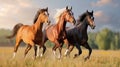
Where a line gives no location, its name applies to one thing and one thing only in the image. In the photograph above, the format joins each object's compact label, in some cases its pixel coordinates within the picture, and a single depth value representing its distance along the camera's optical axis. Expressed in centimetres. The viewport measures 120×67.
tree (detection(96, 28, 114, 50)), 9109
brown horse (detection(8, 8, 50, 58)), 1608
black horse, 1836
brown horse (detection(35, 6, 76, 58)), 1683
